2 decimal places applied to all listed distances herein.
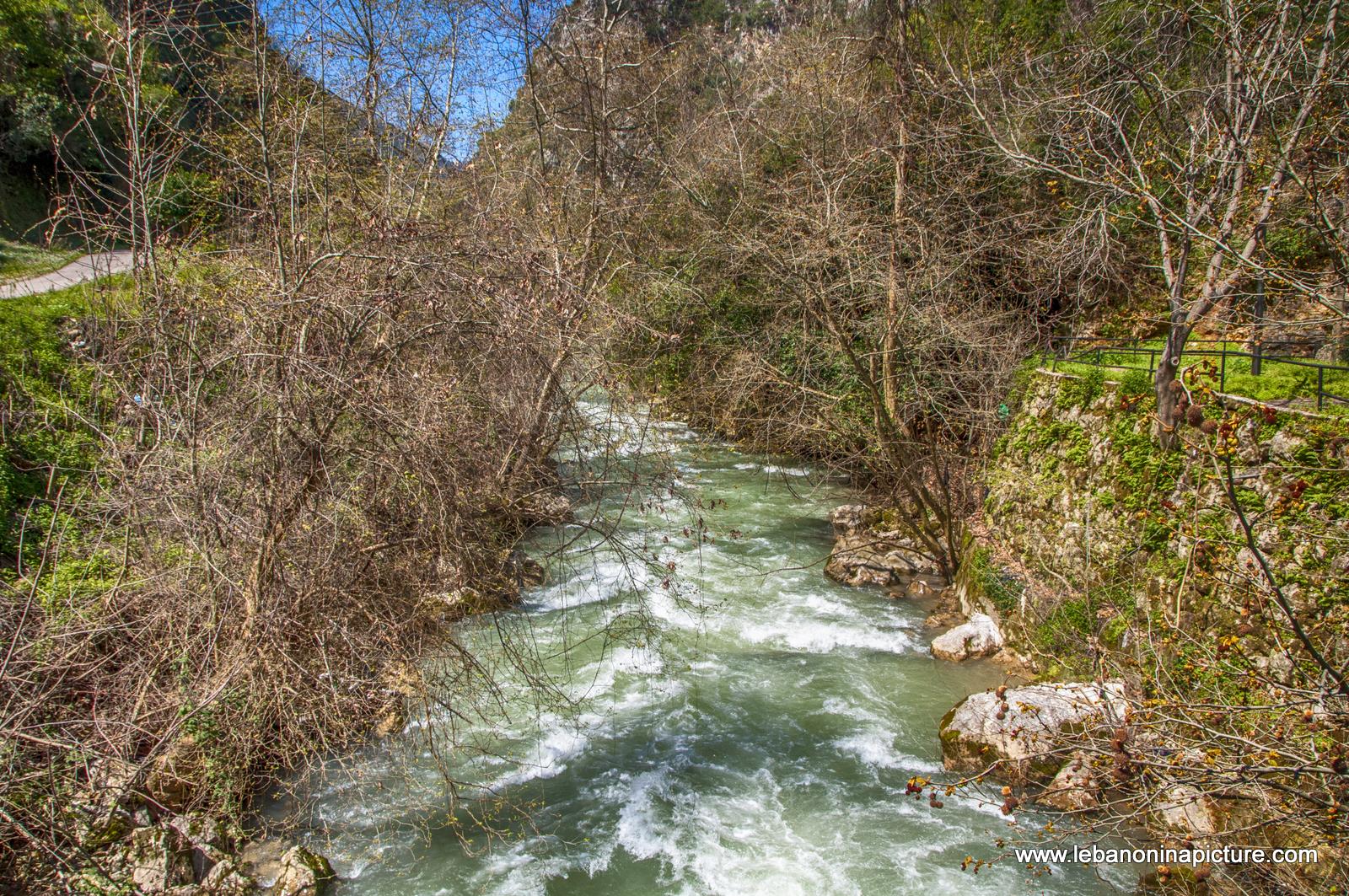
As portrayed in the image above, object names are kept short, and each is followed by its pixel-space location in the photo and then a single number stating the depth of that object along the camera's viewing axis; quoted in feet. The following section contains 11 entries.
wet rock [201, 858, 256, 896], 16.65
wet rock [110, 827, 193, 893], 16.18
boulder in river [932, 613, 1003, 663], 28.35
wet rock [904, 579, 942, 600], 34.42
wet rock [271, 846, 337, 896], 17.38
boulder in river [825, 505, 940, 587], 35.60
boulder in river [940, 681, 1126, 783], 20.35
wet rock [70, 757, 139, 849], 15.19
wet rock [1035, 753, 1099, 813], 19.10
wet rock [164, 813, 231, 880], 17.21
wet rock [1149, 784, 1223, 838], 17.68
